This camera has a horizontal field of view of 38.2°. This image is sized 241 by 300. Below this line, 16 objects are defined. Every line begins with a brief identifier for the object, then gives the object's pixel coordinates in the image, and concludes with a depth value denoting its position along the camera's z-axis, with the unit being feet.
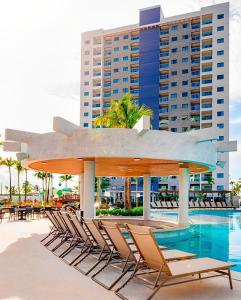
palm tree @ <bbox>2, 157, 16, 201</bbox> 175.94
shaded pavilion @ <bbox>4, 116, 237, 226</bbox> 41.63
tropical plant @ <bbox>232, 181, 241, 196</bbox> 326.65
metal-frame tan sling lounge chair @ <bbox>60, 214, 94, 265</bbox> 25.67
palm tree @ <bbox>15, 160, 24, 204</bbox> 175.11
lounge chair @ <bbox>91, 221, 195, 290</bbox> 19.80
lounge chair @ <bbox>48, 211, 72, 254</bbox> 31.22
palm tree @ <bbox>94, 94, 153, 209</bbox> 80.74
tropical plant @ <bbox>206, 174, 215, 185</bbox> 213.66
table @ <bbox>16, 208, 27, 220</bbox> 66.59
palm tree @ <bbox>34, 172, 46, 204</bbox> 212.31
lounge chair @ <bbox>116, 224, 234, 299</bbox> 16.97
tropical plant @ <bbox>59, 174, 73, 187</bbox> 233.14
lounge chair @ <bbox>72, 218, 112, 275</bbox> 22.90
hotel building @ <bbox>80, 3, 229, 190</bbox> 227.81
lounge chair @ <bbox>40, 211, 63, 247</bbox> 34.35
